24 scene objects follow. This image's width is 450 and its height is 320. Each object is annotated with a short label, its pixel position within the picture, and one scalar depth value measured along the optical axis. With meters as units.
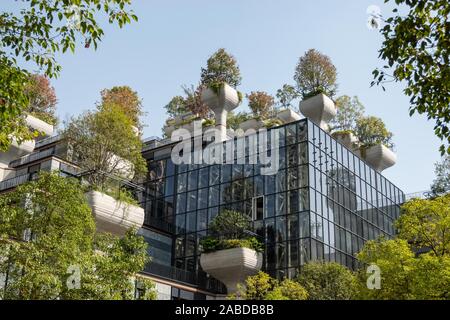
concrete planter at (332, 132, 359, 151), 48.31
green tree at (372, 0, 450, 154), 13.45
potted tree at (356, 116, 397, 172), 48.72
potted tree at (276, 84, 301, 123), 46.56
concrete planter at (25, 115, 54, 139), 41.22
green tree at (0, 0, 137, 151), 14.42
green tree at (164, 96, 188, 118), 68.06
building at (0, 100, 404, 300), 38.03
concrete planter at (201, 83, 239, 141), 45.66
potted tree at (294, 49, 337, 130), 45.25
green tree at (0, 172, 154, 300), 20.56
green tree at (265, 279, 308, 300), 30.00
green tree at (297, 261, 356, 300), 31.52
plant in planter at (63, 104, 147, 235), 33.50
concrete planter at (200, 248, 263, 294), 36.59
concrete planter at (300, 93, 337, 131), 44.41
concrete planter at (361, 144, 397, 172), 48.59
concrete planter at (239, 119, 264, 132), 46.56
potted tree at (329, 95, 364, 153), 62.80
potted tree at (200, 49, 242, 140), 45.75
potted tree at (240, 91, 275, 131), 58.81
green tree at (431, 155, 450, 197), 54.41
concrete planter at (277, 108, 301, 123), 46.44
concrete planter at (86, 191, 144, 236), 32.31
